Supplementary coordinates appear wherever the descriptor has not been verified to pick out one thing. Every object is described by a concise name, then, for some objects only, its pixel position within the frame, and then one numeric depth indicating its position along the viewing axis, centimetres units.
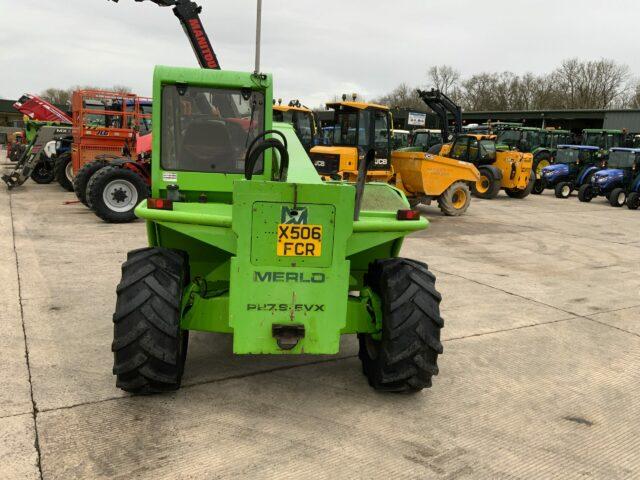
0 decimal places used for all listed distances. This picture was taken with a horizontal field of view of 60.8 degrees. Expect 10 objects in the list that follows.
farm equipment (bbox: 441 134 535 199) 1700
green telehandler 325
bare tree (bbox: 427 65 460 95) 7694
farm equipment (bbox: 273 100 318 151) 1300
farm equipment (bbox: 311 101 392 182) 1213
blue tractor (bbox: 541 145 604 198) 2006
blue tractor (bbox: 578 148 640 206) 1761
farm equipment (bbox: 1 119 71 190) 1463
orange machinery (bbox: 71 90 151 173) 1245
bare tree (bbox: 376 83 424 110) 7431
